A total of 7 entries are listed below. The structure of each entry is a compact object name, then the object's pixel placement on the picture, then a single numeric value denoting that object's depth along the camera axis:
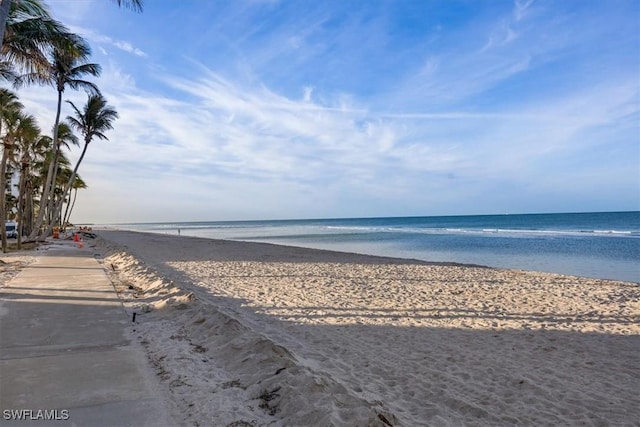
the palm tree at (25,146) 17.64
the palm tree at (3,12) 5.76
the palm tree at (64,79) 19.70
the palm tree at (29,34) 8.22
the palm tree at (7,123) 14.91
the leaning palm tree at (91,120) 25.36
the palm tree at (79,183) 43.63
